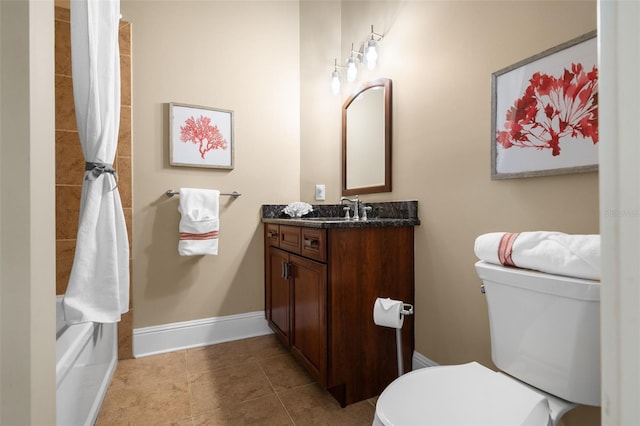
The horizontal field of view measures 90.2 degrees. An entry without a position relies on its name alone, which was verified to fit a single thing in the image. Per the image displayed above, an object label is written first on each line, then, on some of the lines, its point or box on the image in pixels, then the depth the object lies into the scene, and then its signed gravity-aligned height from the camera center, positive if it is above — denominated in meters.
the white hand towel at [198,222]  2.04 -0.06
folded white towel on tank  0.83 -0.12
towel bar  2.08 +0.13
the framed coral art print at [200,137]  2.10 +0.52
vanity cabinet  1.45 -0.43
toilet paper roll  1.25 -0.41
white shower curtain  1.20 +0.18
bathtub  1.01 -0.60
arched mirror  1.91 +0.47
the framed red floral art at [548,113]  1.02 +0.35
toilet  0.81 -0.48
